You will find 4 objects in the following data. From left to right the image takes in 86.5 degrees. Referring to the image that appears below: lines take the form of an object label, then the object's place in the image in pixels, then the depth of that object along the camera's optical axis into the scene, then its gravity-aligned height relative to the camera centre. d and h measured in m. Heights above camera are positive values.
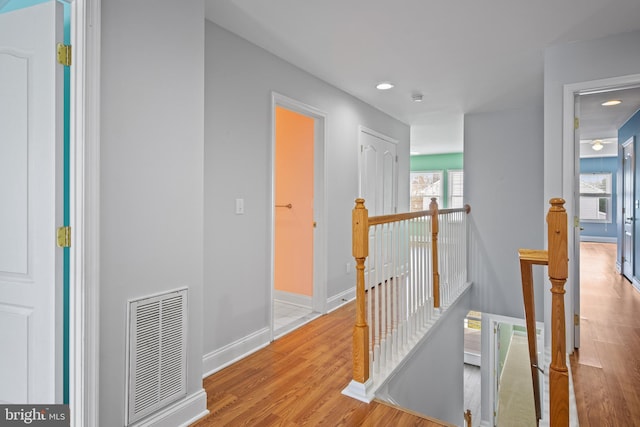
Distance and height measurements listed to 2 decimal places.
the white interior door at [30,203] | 1.47 +0.05
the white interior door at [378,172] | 4.36 +0.57
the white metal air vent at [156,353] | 1.63 -0.71
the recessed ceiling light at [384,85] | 3.69 +1.41
